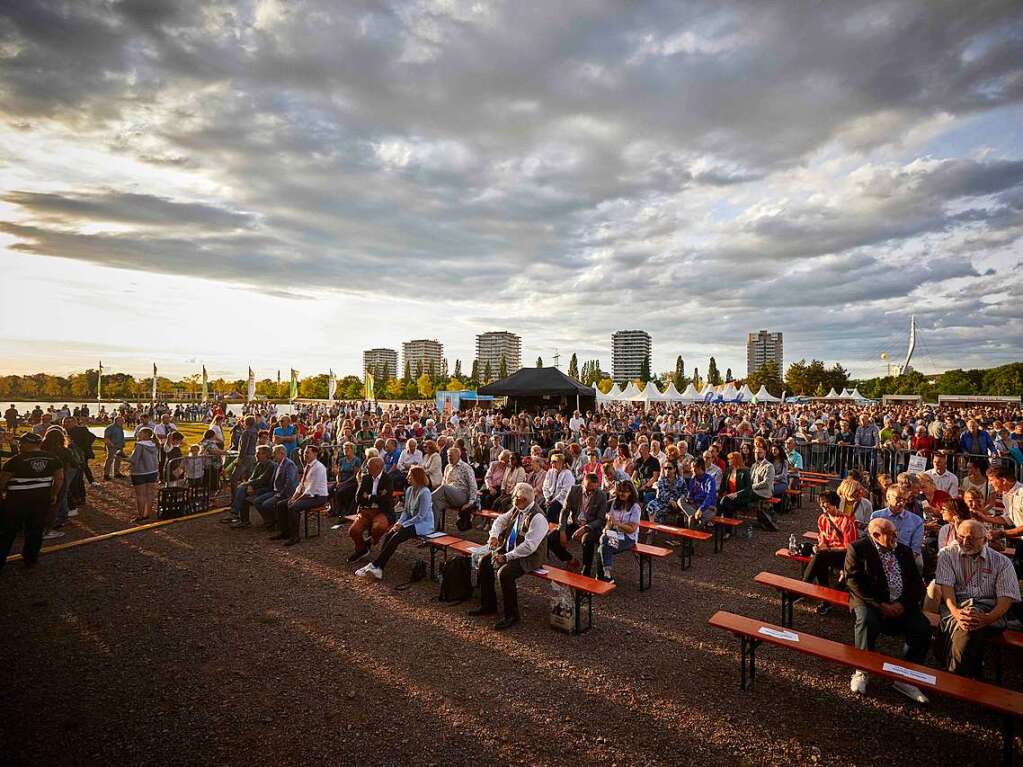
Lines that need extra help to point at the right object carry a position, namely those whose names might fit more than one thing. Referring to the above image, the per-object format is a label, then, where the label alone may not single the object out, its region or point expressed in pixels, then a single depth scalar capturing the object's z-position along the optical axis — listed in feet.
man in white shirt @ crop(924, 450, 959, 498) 26.35
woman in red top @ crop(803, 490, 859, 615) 19.52
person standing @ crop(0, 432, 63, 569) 22.61
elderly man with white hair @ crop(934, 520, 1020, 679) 13.71
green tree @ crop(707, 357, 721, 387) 597.36
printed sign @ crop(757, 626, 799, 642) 14.24
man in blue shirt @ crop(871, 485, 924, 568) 18.66
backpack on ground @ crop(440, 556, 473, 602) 20.99
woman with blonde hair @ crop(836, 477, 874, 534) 20.38
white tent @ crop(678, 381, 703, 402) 123.95
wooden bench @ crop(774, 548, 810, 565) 21.77
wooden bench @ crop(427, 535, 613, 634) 17.78
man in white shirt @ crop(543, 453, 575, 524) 28.76
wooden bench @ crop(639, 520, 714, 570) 25.17
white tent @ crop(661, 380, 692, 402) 116.88
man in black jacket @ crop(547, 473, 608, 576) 22.94
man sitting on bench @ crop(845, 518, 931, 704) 14.44
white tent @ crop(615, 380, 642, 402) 125.29
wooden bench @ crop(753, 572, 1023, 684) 16.06
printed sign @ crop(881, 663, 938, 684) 12.14
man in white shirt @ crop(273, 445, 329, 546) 28.53
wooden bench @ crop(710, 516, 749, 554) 28.09
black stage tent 87.61
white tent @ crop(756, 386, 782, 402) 139.85
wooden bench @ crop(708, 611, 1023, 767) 11.21
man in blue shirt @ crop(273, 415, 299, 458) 39.99
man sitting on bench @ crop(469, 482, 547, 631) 19.11
